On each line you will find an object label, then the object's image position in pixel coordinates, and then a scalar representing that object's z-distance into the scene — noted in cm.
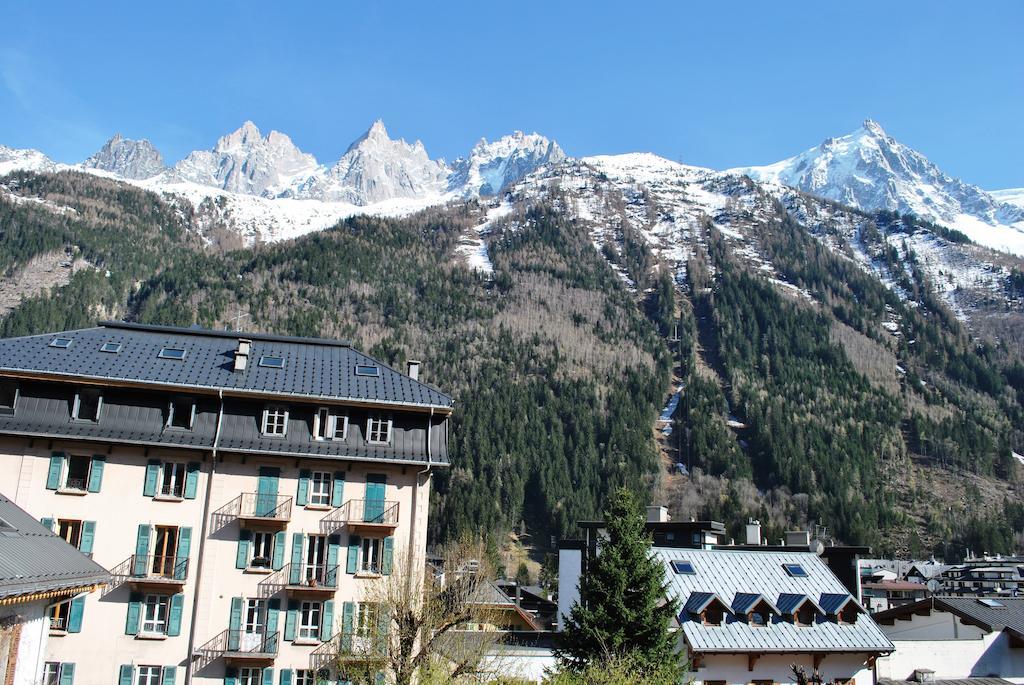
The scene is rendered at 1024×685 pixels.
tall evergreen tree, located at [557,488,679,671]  3597
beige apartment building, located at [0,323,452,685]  3553
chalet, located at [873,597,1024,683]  4781
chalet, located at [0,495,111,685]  2170
